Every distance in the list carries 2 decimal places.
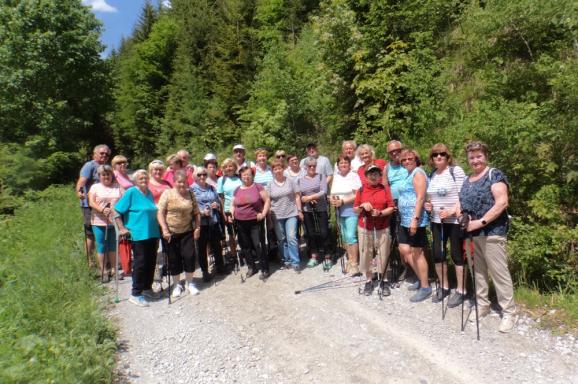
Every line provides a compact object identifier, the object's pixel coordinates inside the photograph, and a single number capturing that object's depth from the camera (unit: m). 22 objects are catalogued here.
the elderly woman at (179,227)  5.74
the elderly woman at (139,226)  5.68
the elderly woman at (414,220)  5.01
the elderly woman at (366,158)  6.13
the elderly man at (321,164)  7.39
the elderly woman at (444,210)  4.79
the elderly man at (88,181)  6.80
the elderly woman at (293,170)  6.97
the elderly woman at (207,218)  6.48
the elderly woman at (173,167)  7.00
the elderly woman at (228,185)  6.80
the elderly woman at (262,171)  7.05
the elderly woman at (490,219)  4.23
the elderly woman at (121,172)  6.77
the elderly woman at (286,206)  6.59
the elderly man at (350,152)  6.63
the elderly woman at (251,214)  6.35
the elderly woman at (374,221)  5.35
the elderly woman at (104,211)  6.31
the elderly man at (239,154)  7.52
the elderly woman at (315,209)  6.64
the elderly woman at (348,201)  6.21
